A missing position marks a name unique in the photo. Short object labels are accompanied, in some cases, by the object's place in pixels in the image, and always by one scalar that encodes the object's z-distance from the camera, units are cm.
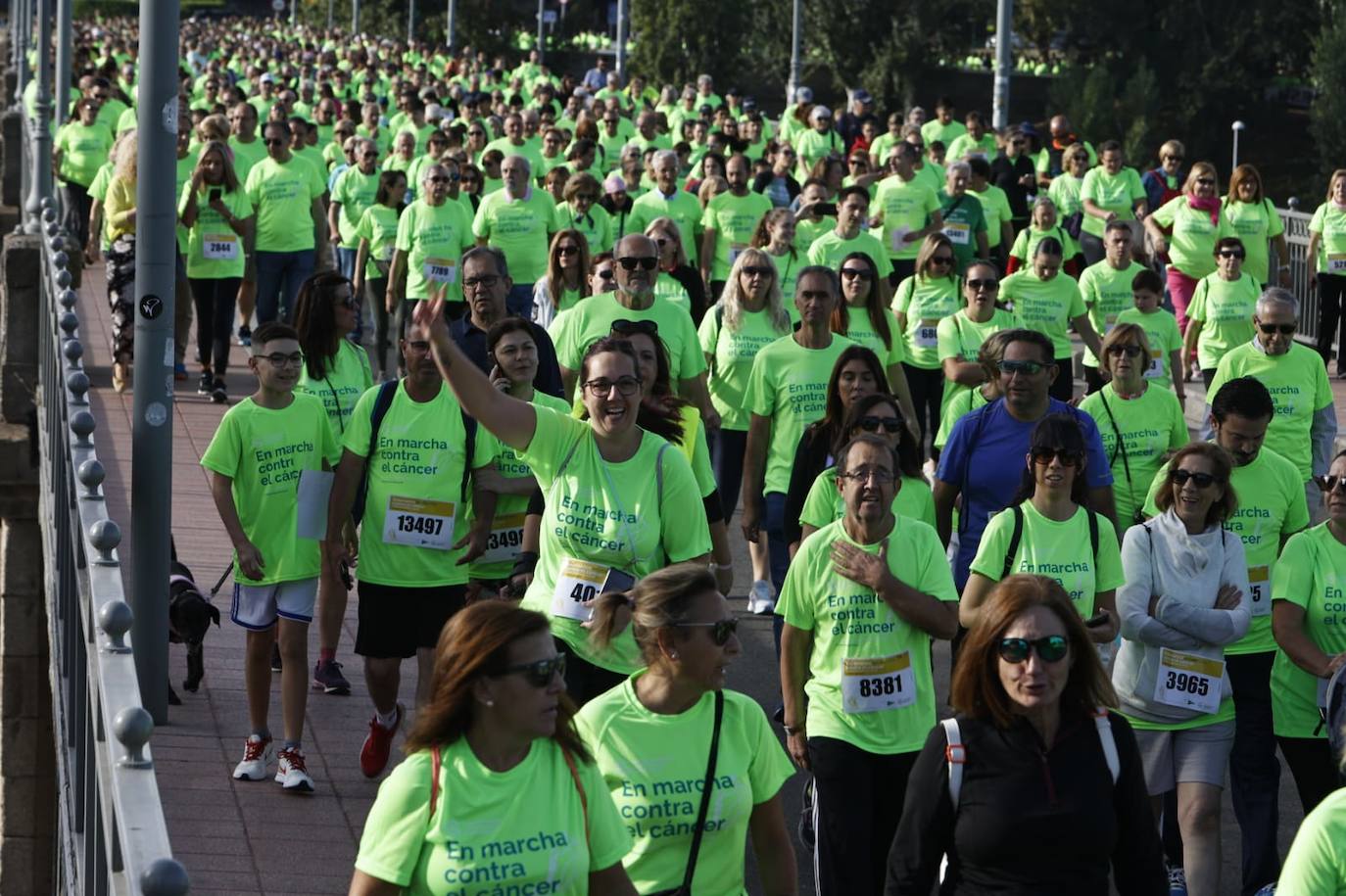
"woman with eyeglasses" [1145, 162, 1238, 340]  2958
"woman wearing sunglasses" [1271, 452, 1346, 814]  1292
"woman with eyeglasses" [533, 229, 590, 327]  2064
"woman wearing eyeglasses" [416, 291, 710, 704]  1146
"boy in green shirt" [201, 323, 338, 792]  1417
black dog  1557
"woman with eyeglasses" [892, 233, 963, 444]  2189
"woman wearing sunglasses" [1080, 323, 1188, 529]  1628
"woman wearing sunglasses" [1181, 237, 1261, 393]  2409
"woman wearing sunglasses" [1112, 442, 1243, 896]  1277
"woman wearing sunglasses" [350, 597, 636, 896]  769
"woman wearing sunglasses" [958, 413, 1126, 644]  1258
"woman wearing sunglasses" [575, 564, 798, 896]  878
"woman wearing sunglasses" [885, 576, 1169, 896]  859
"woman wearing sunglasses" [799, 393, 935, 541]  1317
